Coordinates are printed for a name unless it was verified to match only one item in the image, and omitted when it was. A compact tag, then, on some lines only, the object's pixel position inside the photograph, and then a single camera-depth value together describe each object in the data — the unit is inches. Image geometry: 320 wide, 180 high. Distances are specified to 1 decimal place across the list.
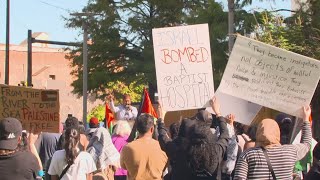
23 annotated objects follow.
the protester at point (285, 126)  336.8
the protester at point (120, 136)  399.2
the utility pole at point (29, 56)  1103.6
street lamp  1079.6
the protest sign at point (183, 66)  324.5
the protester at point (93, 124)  458.1
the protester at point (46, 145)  414.3
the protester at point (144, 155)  277.6
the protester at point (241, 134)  359.3
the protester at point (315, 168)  229.5
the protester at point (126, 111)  503.5
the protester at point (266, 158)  237.5
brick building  2719.0
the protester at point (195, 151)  262.7
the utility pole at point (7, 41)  1198.9
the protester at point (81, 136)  339.0
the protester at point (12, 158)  237.9
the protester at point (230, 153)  312.5
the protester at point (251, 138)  323.3
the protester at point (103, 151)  382.9
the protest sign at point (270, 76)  288.2
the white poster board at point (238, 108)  311.7
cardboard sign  343.0
